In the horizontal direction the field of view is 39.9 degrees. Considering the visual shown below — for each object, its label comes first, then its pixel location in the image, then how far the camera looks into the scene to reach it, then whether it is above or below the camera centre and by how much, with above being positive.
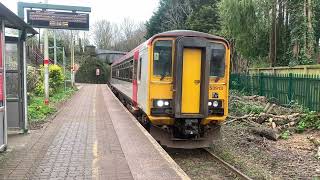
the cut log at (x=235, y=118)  17.06 -1.73
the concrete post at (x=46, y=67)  19.23 +0.28
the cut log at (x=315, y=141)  12.73 -1.96
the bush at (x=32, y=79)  23.89 -0.30
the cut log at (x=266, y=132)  14.14 -1.90
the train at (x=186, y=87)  11.31 -0.34
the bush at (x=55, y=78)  28.12 -0.30
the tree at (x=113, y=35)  99.88 +9.05
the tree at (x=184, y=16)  43.31 +6.48
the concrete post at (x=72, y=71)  41.61 +0.19
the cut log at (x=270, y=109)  17.97 -1.44
